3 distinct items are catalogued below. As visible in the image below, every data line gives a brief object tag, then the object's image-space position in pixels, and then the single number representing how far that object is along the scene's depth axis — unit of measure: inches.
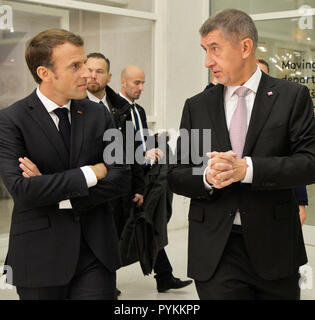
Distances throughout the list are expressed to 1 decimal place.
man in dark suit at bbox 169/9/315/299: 101.8
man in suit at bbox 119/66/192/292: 203.6
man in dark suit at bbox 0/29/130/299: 106.6
